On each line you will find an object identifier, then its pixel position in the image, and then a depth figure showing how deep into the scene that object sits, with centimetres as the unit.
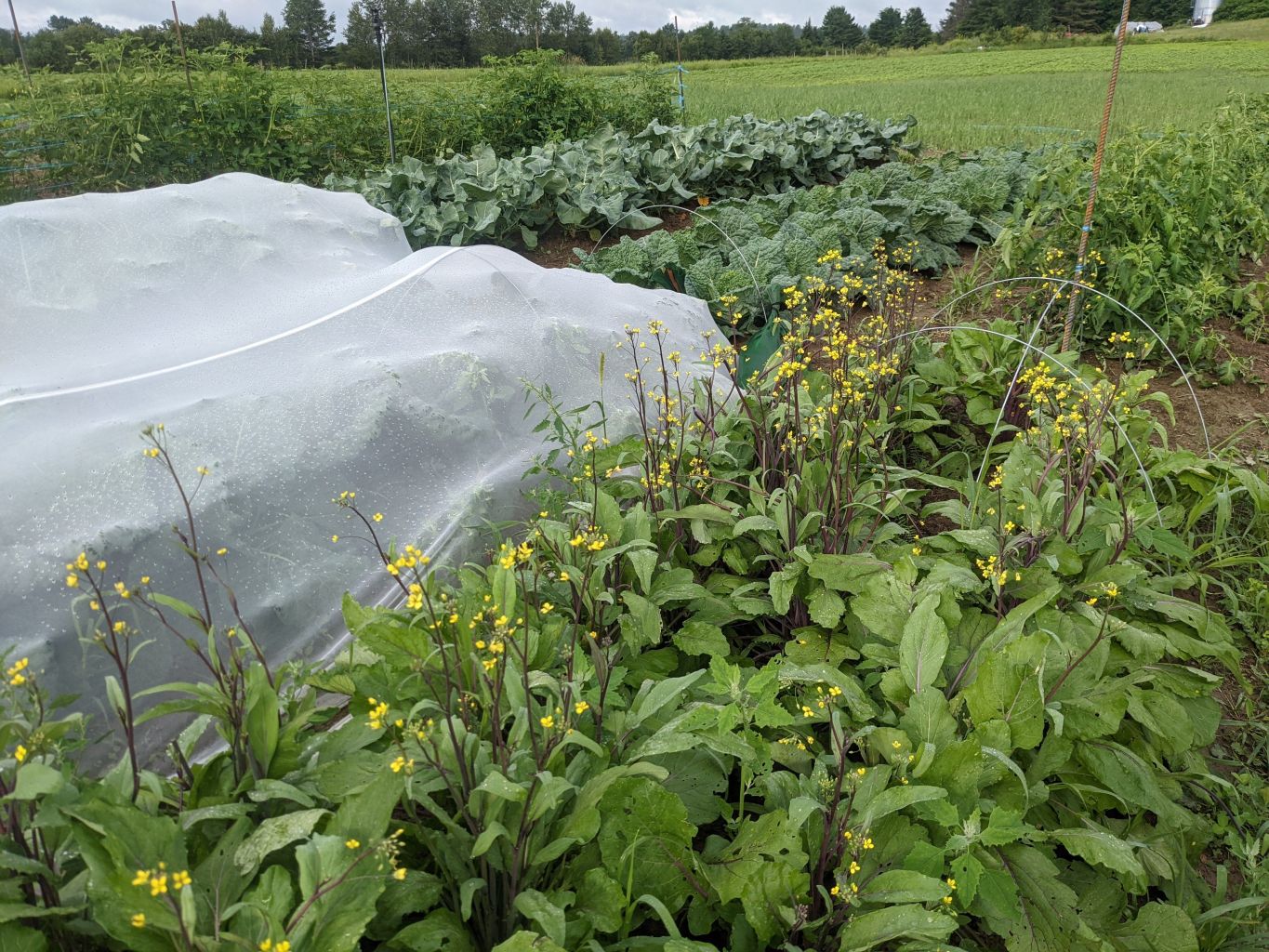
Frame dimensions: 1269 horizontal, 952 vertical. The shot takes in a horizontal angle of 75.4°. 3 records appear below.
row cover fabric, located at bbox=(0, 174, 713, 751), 204
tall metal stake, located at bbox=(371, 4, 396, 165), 677
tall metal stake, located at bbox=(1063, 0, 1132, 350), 342
